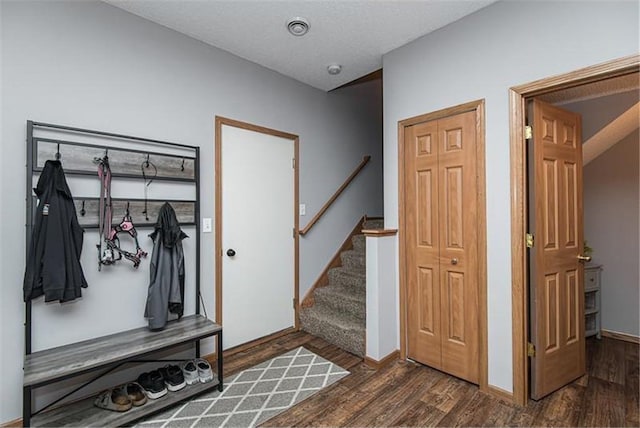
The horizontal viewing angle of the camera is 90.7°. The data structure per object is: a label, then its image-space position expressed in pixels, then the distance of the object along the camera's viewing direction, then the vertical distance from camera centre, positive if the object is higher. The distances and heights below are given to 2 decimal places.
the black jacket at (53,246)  1.82 -0.16
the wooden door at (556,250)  2.11 -0.25
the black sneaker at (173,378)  2.19 -1.12
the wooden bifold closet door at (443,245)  2.33 -0.23
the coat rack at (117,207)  1.80 +0.08
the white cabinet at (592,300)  3.04 -0.83
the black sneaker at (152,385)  2.10 -1.12
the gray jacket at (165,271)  2.22 -0.39
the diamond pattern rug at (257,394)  1.96 -1.25
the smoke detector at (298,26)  2.34 +1.46
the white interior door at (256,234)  2.89 -0.17
